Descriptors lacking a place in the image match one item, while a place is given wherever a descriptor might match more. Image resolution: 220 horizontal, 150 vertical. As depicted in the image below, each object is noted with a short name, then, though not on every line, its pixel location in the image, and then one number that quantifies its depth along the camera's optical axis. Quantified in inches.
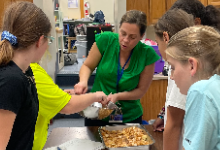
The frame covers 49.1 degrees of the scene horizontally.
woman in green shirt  63.0
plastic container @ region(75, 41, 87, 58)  152.3
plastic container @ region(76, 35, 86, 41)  152.7
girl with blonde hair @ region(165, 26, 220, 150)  25.2
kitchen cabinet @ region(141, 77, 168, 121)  111.7
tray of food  48.1
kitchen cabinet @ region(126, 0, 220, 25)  119.3
